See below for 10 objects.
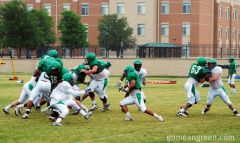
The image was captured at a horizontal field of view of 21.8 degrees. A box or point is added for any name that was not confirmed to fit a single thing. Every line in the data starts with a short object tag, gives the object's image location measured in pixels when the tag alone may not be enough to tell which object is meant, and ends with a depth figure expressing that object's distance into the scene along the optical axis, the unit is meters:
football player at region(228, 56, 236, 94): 34.03
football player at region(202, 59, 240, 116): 20.59
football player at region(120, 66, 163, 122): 18.80
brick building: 88.50
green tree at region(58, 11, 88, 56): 82.44
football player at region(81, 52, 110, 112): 21.03
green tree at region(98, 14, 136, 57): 85.44
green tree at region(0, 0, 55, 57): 77.81
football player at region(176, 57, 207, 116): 20.68
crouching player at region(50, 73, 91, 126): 17.76
